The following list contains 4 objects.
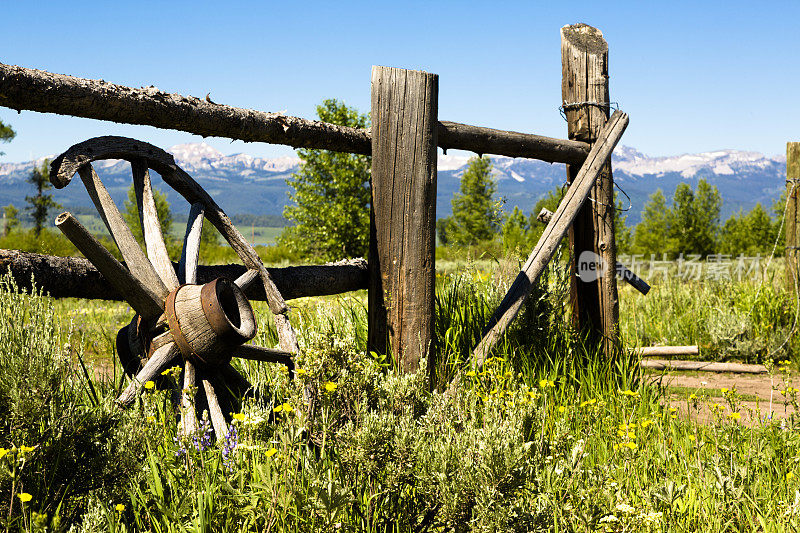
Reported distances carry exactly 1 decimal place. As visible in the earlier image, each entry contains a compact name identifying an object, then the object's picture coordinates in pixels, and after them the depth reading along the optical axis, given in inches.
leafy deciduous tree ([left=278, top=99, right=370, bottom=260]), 1165.7
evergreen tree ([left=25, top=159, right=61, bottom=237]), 1690.5
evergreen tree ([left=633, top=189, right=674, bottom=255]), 1863.9
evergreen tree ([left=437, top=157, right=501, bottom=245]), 2456.8
